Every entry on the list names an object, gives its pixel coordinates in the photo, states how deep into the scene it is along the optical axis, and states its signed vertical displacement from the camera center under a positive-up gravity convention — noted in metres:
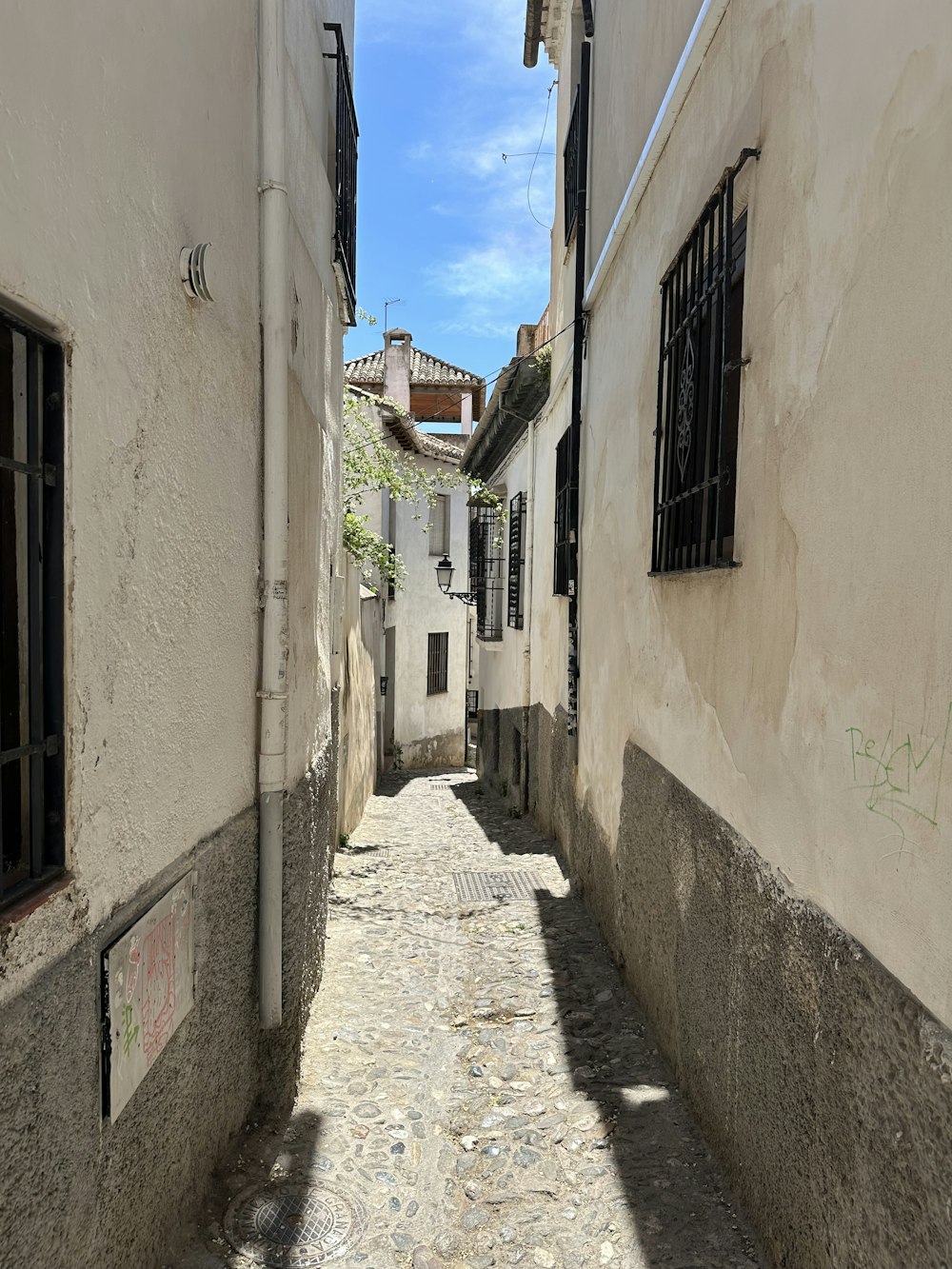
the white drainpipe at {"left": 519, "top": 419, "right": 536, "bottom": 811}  10.02 -0.37
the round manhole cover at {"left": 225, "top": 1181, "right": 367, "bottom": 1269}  2.77 -2.00
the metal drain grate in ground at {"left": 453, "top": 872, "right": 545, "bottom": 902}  6.74 -2.17
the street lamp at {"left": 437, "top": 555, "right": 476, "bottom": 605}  15.30 +0.54
